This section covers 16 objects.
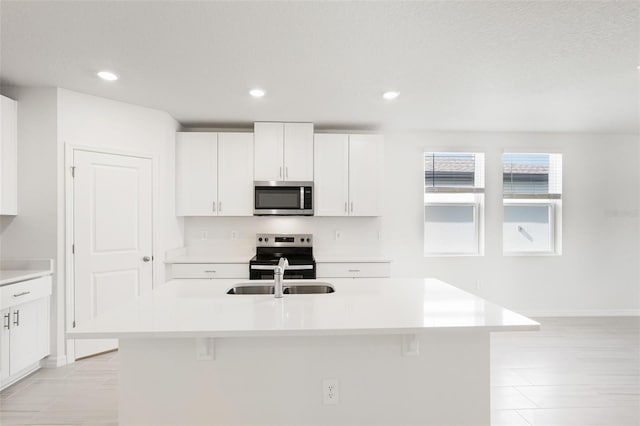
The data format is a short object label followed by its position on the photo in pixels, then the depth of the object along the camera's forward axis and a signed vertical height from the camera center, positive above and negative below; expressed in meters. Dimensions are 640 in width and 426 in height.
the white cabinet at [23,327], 2.54 -0.86
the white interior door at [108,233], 3.14 -0.18
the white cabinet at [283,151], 4.00 +0.70
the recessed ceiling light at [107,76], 2.69 +1.06
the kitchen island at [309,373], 1.79 -0.82
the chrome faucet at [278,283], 2.06 -0.40
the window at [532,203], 4.66 +0.13
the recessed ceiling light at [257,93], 3.06 +1.06
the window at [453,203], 4.60 +0.13
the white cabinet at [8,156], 2.84 +0.47
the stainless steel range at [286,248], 3.94 -0.41
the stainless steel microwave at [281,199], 3.97 +0.16
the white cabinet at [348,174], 4.08 +0.45
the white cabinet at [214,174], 4.01 +0.45
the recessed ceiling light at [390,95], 3.11 +1.05
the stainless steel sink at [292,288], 2.43 -0.52
